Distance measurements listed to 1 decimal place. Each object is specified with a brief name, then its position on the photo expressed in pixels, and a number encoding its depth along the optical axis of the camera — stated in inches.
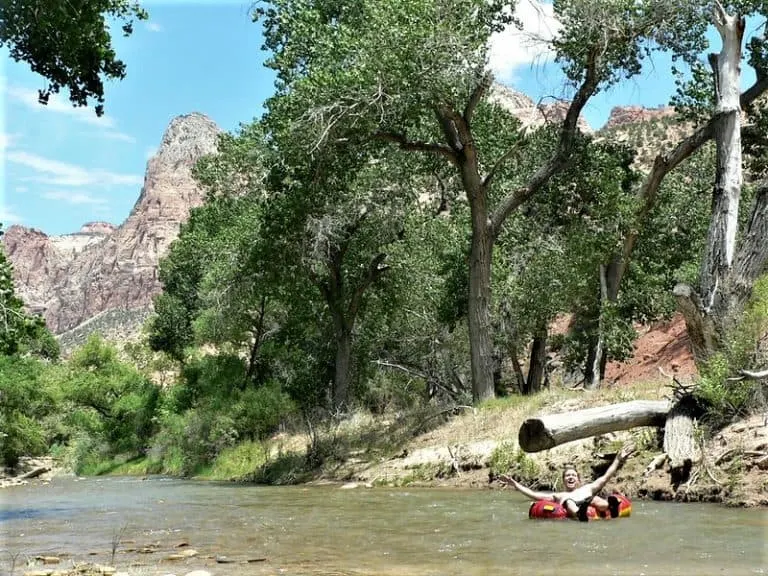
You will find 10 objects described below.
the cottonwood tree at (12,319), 466.6
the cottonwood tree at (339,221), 841.5
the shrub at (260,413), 1112.2
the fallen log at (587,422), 510.3
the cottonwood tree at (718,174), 626.2
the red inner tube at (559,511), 440.5
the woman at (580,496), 442.0
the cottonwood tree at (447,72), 745.6
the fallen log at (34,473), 1443.2
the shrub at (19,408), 1477.6
